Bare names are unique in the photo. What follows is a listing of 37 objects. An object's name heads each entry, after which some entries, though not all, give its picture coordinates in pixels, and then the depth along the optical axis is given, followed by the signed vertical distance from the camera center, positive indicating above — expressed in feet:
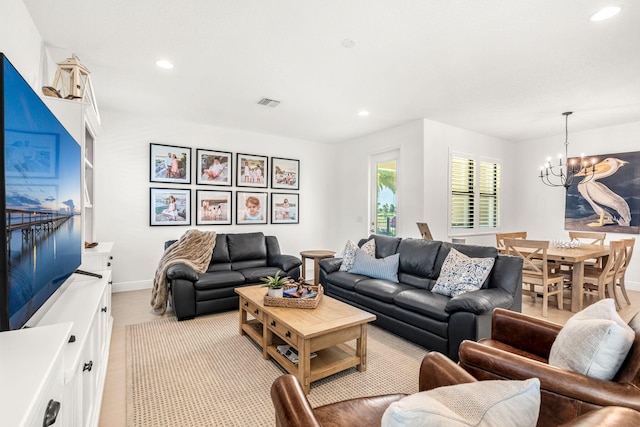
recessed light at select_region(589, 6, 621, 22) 7.04 +4.62
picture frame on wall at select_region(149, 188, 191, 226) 15.56 +0.30
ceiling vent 13.10 +4.69
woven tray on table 8.44 -2.42
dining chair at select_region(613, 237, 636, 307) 13.38 -2.17
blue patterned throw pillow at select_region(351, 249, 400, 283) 11.84 -2.07
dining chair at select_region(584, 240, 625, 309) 12.55 -2.54
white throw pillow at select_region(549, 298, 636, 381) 4.23 -1.85
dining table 12.29 -1.86
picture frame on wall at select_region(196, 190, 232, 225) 16.76 +0.28
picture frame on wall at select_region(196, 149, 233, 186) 16.70 +2.45
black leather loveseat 11.55 -2.51
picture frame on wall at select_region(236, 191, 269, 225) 17.97 +0.31
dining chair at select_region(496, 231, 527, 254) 14.62 -1.16
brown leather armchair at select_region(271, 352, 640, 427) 2.81 -2.22
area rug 6.36 -4.02
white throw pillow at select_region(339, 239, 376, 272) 13.03 -1.64
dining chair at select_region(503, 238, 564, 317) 12.37 -2.25
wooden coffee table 7.04 -2.96
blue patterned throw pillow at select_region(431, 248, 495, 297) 9.36 -1.86
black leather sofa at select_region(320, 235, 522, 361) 8.18 -2.54
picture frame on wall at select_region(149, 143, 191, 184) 15.53 +2.45
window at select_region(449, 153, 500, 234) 17.26 +1.19
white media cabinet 2.38 -1.66
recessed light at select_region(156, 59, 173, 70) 9.62 +4.62
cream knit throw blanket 12.01 -1.87
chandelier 17.26 +2.48
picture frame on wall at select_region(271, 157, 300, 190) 19.15 +2.45
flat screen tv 3.28 +0.12
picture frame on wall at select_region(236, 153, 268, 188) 17.89 +2.45
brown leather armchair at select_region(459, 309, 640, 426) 4.01 -2.31
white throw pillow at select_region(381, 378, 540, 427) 2.31 -1.51
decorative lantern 7.65 +3.30
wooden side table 14.89 -2.10
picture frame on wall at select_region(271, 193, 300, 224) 19.24 +0.29
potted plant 8.91 -2.15
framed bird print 16.12 +0.98
